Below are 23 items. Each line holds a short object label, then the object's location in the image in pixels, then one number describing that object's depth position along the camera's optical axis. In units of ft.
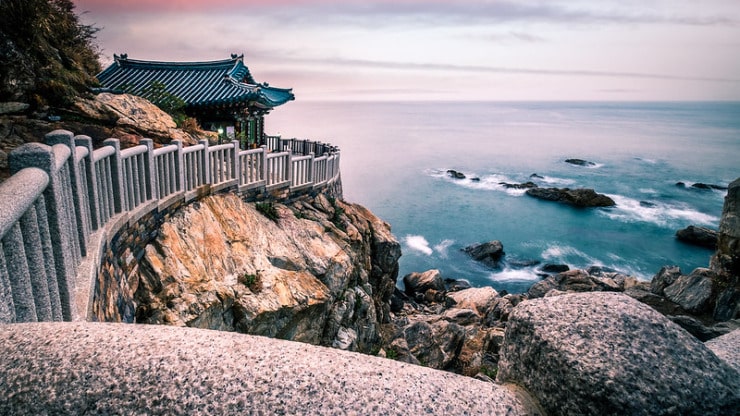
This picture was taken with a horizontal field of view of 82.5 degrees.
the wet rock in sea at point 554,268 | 108.50
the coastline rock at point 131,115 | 37.27
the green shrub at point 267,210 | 41.86
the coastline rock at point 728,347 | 10.12
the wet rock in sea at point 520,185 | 187.73
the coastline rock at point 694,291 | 56.90
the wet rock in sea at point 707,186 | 191.17
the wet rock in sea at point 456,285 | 90.08
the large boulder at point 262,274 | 26.45
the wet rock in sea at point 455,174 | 217.56
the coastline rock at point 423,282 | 86.28
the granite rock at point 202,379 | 6.41
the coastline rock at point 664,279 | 67.82
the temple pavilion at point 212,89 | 63.41
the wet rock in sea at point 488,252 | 110.11
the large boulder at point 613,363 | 7.17
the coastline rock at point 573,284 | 73.19
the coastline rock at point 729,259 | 54.19
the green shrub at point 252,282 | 31.86
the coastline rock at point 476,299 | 70.95
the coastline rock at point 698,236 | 122.72
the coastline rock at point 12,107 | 31.94
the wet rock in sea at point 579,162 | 254.68
